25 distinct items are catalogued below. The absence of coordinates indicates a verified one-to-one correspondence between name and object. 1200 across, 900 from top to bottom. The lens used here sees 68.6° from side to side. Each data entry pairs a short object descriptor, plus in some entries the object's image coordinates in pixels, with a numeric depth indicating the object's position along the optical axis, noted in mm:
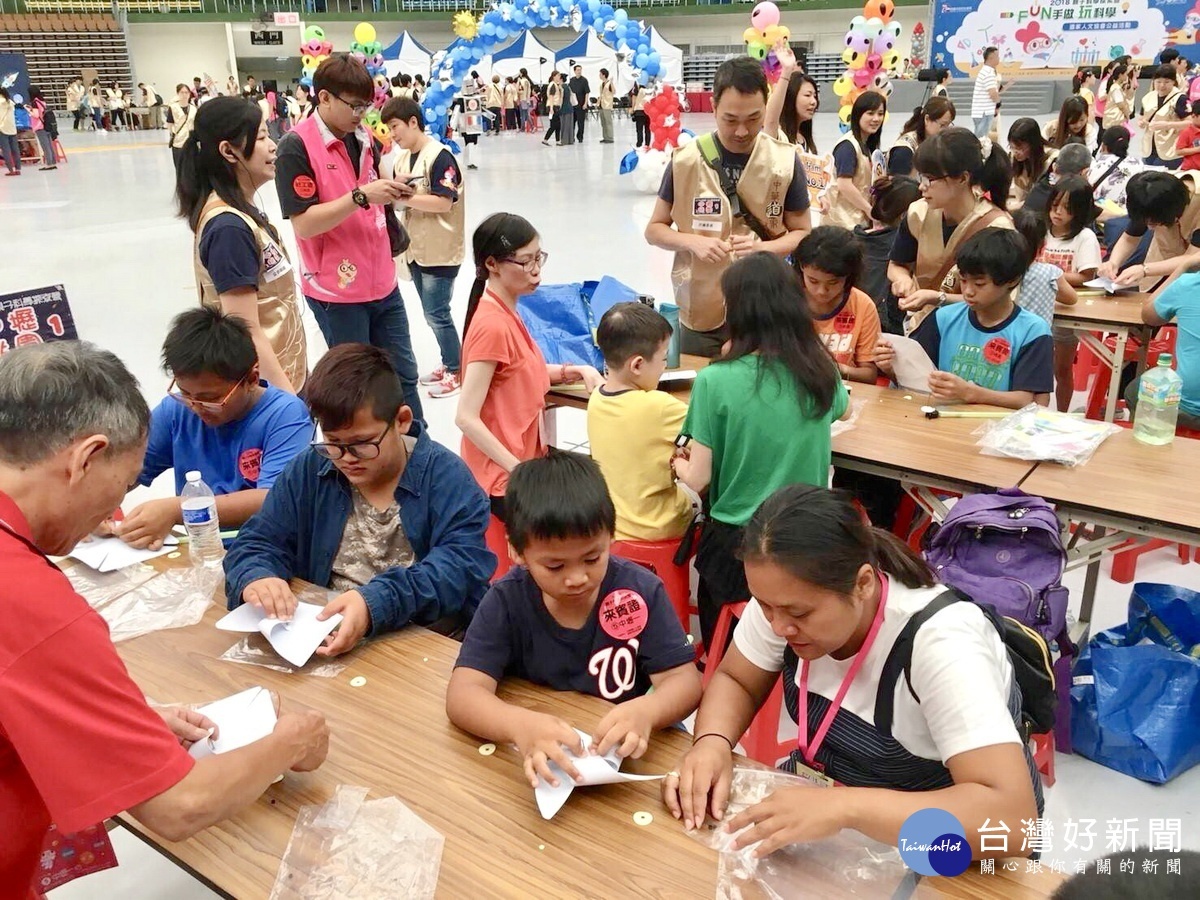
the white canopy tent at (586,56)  18859
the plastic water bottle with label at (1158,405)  2346
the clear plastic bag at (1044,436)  2320
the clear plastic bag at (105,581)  1733
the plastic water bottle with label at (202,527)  1828
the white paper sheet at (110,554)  1849
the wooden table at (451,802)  1041
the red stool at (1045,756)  1927
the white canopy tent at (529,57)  20266
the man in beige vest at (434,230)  4691
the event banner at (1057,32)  16750
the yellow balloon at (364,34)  11764
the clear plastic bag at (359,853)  1049
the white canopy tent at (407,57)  18922
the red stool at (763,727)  1871
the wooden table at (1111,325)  3588
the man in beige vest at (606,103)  16766
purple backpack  1784
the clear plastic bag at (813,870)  1021
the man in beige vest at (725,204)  3123
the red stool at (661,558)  2385
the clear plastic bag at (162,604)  1626
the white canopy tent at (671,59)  17091
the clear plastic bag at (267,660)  1480
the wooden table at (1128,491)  2008
